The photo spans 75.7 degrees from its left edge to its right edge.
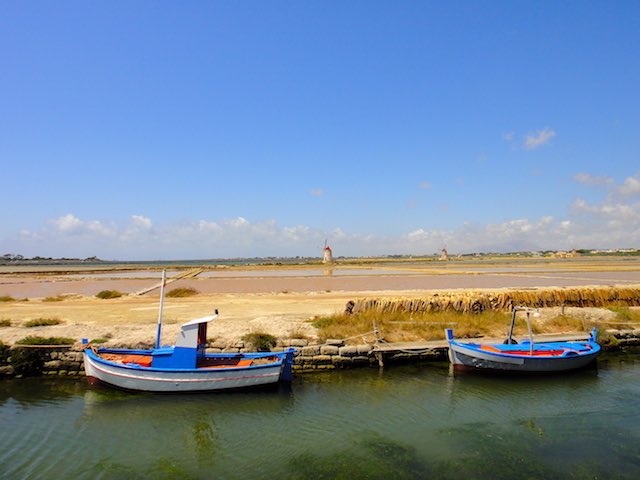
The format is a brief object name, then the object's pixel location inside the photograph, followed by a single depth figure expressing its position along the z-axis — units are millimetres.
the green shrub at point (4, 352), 16109
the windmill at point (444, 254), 159125
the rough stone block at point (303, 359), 16719
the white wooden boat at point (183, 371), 13594
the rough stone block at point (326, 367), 16739
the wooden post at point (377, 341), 16828
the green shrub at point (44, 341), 16906
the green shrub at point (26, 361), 15961
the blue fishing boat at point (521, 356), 15500
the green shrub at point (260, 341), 17188
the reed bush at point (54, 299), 31719
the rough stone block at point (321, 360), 16781
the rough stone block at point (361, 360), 16969
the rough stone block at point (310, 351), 16855
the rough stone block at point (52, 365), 16358
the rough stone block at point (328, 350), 16984
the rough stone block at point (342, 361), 16859
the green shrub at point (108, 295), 33997
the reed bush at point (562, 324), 21516
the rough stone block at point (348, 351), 16953
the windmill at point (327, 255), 129250
